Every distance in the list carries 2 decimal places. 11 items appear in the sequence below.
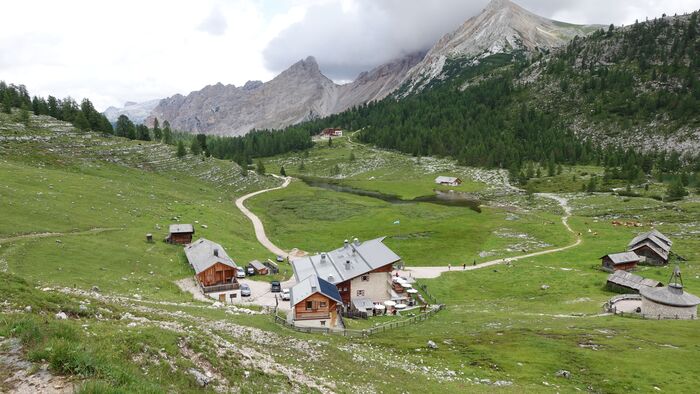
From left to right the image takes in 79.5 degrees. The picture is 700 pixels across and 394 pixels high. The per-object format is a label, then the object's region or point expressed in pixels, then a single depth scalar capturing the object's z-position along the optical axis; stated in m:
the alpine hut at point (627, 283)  64.12
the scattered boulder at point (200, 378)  19.95
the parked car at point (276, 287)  64.38
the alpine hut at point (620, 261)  78.44
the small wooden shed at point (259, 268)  72.50
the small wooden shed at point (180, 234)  78.06
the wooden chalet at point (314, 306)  51.34
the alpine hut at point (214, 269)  61.66
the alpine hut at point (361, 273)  65.19
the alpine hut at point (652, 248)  83.69
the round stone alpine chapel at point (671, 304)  53.06
